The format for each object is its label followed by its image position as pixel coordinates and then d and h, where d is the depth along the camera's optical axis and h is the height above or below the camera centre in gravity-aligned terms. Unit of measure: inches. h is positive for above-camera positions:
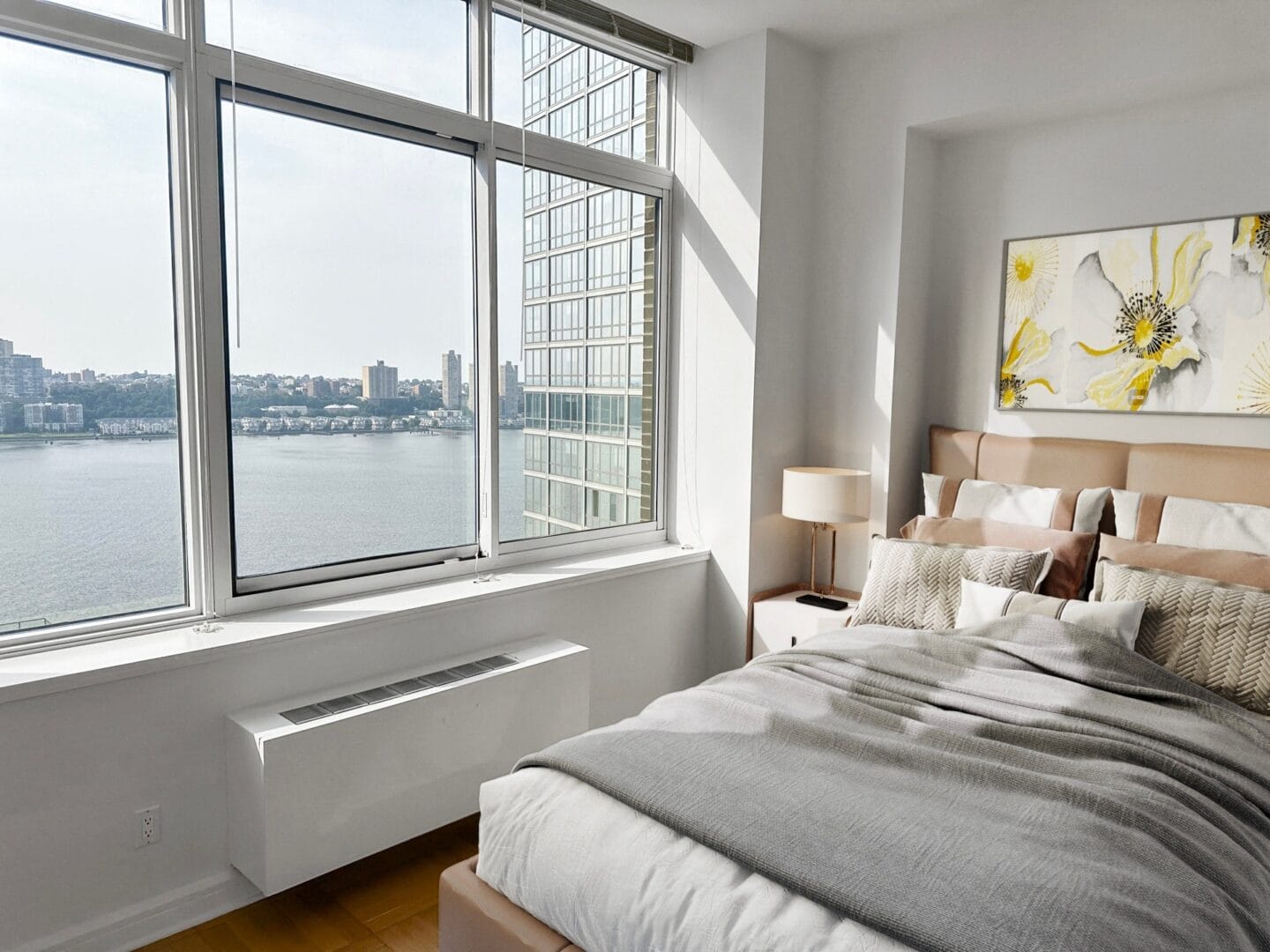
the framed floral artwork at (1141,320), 112.6 +10.6
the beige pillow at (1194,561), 97.0 -18.5
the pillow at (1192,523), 103.7 -15.0
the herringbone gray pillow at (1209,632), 87.7 -23.8
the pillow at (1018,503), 117.0 -14.7
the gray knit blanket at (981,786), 55.4 -30.4
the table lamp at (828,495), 131.0 -14.9
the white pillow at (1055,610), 93.8 -23.7
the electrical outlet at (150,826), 89.0 -44.0
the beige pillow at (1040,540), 110.1 -18.7
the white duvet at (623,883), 57.4 -34.5
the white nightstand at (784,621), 133.7 -34.7
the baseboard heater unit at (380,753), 90.2 -40.5
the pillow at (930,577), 107.9 -22.5
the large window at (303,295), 88.9 +11.4
